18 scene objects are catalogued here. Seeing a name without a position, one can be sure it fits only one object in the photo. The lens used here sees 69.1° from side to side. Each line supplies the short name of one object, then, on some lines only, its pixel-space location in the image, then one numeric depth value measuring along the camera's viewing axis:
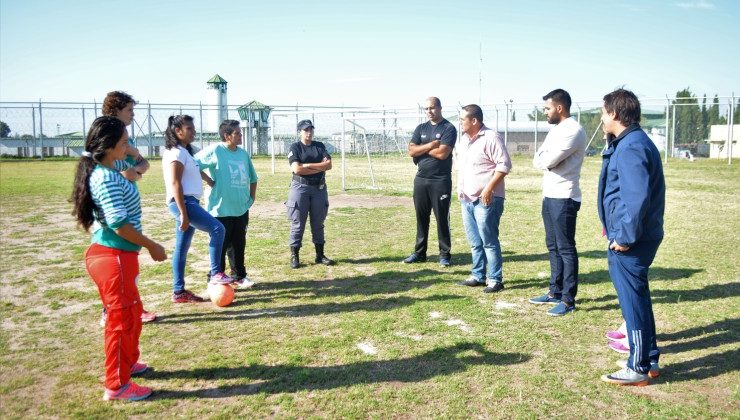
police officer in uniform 7.51
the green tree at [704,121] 26.92
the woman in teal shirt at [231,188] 6.32
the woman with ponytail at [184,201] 5.58
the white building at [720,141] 28.78
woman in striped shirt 3.59
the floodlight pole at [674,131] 27.12
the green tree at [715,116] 27.56
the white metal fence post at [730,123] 25.33
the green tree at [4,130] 32.67
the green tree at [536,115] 30.31
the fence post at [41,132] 32.97
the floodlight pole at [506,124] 30.48
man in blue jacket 3.66
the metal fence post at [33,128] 32.78
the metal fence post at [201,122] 35.42
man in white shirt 5.34
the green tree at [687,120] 26.99
